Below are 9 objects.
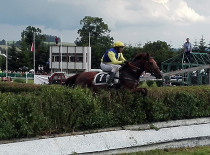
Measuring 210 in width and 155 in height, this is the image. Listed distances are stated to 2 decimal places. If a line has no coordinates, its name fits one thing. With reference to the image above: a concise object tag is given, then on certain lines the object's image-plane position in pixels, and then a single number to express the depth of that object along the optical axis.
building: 46.44
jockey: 10.54
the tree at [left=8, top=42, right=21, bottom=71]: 63.22
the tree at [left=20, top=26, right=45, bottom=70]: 63.16
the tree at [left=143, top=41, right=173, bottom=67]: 46.73
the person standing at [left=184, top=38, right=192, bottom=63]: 24.50
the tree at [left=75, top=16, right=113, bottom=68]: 83.75
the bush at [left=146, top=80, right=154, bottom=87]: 32.10
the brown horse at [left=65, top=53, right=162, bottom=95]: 10.23
